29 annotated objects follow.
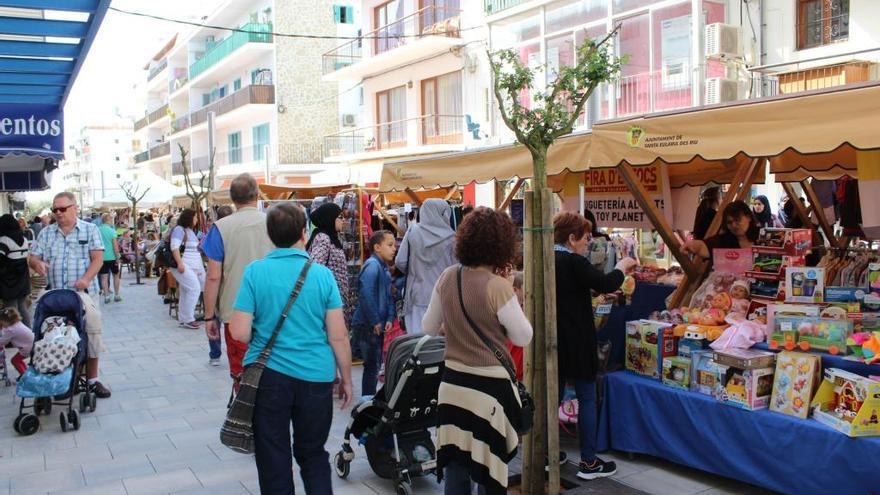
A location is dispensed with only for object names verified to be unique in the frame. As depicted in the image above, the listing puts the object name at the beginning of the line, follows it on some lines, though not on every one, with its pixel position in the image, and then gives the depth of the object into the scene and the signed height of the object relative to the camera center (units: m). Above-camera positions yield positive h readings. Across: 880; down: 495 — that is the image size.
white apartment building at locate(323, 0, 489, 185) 23.53 +4.18
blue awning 5.33 +1.25
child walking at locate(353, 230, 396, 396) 6.20 -0.85
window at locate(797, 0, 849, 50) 14.27 +3.31
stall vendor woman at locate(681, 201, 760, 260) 6.19 -0.31
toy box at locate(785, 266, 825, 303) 4.96 -0.59
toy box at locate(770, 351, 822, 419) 4.46 -1.12
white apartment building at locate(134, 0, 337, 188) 37.00 +5.78
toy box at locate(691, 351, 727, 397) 4.88 -1.15
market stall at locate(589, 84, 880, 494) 4.13 -0.97
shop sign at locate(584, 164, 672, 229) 7.21 +0.02
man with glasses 6.86 -0.41
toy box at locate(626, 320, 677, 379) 5.30 -1.05
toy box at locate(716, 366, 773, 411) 4.61 -1.19
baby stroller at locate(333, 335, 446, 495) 4.45 -1.30
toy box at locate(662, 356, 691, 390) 5.10 -1.19
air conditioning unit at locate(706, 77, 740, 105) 16.05 +2.28
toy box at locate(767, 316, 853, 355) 4.56 -0.85
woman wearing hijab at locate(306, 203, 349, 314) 6.72 -0.34
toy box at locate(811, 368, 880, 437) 4.09 -1.17
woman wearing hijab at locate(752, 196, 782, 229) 10.59 -0.22
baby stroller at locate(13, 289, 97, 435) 6.16 -1.42
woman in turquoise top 3.66 -0.72
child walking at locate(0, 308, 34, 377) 7.07 -1.14
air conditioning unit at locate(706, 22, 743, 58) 15.60 +3.22
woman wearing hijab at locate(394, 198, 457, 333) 6.46 -0.44
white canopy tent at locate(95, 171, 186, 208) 21.57 +0.50
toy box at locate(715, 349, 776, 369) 4.65 -1.01
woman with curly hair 3.56 -0.72
